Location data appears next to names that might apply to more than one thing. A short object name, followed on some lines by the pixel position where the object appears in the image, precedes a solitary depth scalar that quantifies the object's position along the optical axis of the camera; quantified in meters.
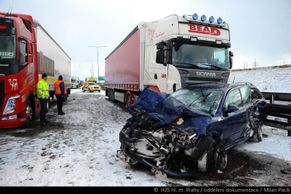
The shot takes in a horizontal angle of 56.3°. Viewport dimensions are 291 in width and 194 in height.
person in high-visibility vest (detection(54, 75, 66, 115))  12.44
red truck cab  8.00
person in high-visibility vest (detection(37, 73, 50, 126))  9.69
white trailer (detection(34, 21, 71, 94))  11.58
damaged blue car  4.70
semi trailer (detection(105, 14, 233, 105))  9.13
